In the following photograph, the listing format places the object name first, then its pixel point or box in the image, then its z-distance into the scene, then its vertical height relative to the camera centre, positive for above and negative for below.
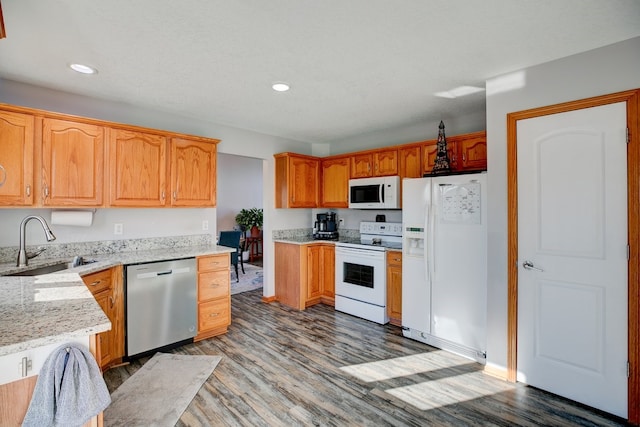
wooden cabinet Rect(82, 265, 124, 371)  2.52 -0.81
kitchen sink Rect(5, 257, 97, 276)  2.38 -0.45
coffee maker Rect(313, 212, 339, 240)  4.75 -0.18
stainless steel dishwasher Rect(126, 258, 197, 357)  2.78 -0.87
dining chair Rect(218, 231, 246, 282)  6.06 -0.47
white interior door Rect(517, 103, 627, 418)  2.05 -0.29
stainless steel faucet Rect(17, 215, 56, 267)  2.36 -0.30
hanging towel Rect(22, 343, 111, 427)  1.05 -0.64
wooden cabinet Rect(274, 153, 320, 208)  4.52 +0.55
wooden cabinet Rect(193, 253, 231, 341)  3.25 -0.89
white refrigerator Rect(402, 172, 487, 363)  2.79 -0.47
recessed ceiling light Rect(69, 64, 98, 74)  2.38 +1.19
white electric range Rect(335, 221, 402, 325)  3.71 -0.74
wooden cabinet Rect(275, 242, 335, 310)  4.25 -0.85
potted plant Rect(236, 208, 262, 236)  7.75 -0.11
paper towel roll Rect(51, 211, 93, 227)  2.78 -0.02
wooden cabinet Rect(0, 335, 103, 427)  1.08 -0.68
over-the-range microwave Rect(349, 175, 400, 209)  3.89 +0.31
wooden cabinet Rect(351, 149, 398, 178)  3.99 +0.73
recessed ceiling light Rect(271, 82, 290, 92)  2.73 +1.20
